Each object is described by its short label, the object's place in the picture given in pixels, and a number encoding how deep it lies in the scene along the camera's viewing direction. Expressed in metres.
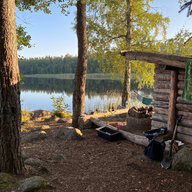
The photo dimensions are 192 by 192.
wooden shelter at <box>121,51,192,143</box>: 4.71
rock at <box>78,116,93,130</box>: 7.80
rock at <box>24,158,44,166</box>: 4.24
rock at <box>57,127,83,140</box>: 6.62
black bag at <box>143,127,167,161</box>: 4.64
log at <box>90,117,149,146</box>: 5.67
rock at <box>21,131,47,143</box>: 6.55
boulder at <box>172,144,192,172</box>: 3.83
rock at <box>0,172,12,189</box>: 3.09
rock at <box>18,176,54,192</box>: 2.97
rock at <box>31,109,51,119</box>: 12.53
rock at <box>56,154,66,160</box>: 5.05
